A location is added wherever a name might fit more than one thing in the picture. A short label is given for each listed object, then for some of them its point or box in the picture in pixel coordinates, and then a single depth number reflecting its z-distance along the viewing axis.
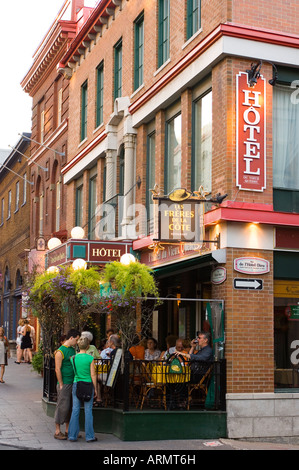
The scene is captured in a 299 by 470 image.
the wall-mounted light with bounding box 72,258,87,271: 15.35
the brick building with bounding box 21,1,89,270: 28.25
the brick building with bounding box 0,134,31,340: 37.34
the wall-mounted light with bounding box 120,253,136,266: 15.05
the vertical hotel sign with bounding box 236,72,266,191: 13.68
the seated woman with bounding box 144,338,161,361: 15.02
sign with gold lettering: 13.85
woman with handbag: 12.03
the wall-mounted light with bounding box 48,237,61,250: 21.01
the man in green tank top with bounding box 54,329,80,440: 12.34
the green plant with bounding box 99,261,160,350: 13.20
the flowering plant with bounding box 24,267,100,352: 14.57
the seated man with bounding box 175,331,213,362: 13.36
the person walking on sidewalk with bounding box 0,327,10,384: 21.44
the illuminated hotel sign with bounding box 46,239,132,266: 16.97
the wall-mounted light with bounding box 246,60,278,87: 13.61
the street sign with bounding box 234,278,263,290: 13.46
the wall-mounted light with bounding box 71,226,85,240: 19.54
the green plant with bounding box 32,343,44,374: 22.14
